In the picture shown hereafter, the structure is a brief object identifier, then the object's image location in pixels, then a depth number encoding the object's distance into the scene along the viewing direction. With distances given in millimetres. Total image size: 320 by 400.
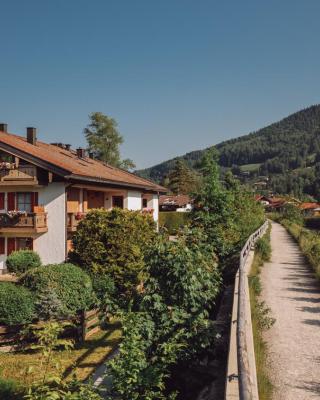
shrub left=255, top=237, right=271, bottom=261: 19492
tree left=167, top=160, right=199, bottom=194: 79562
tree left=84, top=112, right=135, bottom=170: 52562
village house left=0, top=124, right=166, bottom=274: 20609
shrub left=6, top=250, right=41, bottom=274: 19203
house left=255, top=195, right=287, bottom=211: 114625
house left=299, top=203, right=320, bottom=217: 103169
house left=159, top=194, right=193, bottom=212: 68062
